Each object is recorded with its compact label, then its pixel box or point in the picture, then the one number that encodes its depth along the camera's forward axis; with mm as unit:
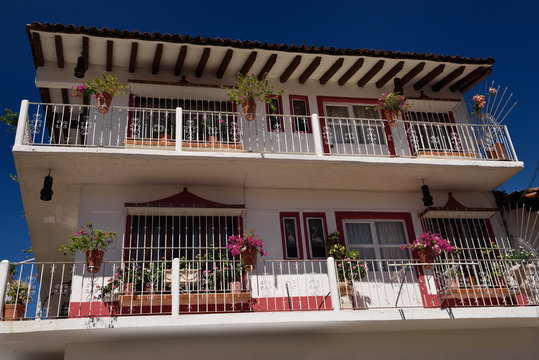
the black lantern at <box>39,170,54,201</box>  9562
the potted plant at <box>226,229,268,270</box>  9211
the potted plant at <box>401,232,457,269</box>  9820
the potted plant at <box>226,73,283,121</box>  10602
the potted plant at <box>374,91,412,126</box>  11234
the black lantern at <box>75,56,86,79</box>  10859
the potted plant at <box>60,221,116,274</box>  8734
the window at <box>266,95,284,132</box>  11736
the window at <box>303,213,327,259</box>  10516
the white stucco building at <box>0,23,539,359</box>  8828
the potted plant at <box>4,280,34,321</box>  8224
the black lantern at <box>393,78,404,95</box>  12648
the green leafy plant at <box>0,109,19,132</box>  11836
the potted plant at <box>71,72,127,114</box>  10062
